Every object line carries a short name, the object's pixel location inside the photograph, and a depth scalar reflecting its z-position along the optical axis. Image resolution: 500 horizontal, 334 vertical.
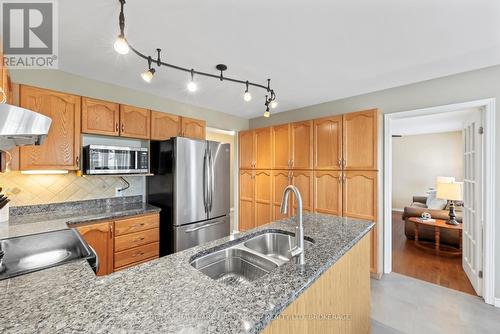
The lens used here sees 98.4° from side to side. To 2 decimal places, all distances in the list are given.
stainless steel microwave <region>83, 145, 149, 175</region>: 2.27
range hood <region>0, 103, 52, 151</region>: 0.90
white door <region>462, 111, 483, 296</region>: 2.34
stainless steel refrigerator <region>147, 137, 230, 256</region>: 2.62
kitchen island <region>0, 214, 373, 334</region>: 0.65
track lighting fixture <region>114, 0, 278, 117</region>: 1.24
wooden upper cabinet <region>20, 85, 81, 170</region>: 2.03
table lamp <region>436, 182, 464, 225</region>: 3.48
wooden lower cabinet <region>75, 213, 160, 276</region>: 2.12
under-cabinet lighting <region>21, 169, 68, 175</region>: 2.14
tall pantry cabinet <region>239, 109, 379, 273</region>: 2.74
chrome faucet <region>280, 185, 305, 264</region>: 1.14
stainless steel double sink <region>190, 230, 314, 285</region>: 1.25
